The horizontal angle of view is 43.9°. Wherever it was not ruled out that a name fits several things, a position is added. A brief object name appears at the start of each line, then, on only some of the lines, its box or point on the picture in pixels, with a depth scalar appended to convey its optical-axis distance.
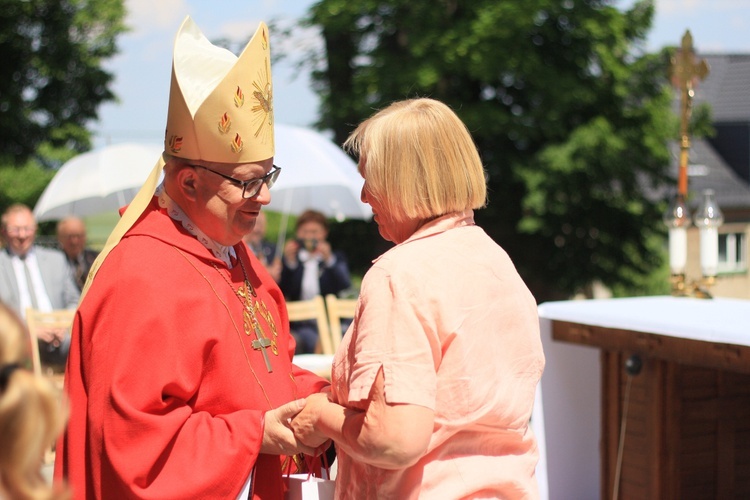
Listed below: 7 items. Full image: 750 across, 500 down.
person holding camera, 7.65
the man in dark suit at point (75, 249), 7.11
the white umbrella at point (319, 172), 8.04
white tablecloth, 4.30
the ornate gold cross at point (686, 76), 5.02
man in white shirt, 6.76
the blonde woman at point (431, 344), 1.92
